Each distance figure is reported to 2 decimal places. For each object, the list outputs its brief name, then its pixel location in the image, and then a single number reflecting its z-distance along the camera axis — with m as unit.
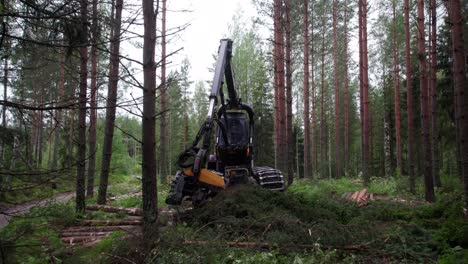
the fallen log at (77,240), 6.79
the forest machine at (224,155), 7.74
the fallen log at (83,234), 7.18
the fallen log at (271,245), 5.38
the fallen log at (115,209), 9.30
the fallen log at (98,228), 7.55
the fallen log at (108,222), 7.96
